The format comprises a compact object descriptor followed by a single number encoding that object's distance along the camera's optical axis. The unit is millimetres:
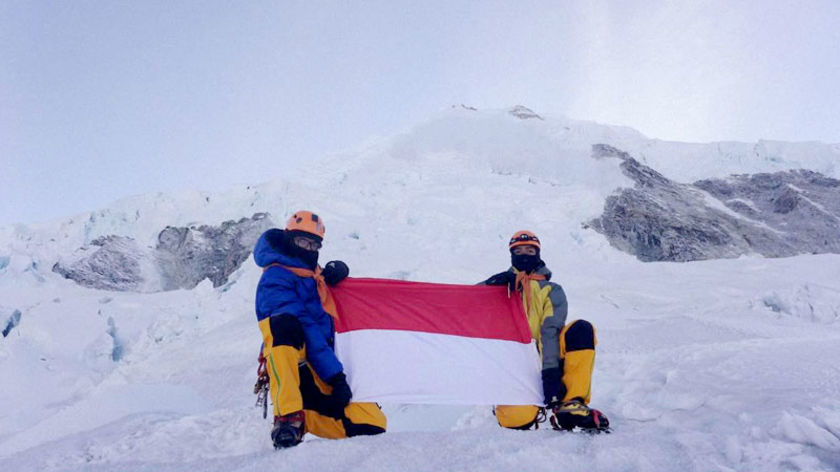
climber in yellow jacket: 2678
